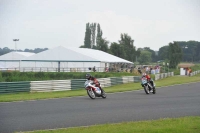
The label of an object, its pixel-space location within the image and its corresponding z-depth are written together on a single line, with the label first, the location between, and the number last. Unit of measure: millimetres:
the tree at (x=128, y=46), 113188
